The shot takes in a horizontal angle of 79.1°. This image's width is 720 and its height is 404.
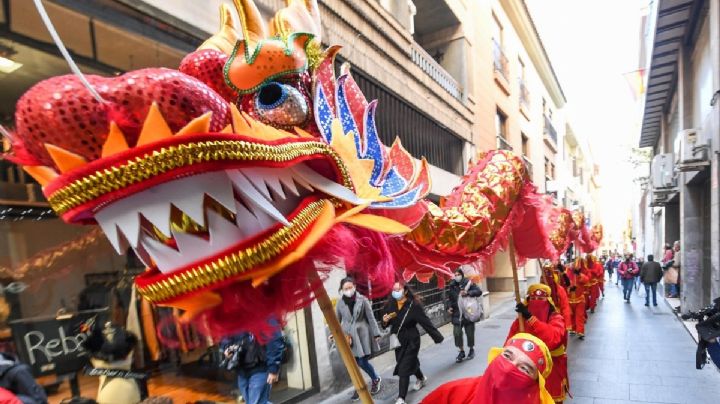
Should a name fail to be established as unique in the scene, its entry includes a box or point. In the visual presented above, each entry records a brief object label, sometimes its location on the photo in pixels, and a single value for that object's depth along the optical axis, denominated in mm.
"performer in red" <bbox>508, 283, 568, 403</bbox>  4203
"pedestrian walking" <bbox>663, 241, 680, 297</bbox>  13004
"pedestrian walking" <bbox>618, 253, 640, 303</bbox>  15090
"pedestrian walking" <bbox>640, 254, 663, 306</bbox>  13289
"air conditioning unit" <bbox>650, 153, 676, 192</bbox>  12227
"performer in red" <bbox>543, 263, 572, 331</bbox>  5945
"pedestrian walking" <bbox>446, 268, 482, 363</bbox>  7844
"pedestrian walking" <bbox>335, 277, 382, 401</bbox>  5910
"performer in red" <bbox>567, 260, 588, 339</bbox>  9172
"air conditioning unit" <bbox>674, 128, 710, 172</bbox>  8633
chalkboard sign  3762
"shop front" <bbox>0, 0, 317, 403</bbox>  3518
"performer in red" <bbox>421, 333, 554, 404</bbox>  2320
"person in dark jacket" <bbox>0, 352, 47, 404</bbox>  3016
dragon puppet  855
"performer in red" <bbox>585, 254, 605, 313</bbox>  11609
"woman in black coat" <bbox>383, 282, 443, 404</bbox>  5863
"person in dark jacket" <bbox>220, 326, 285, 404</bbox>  4453
